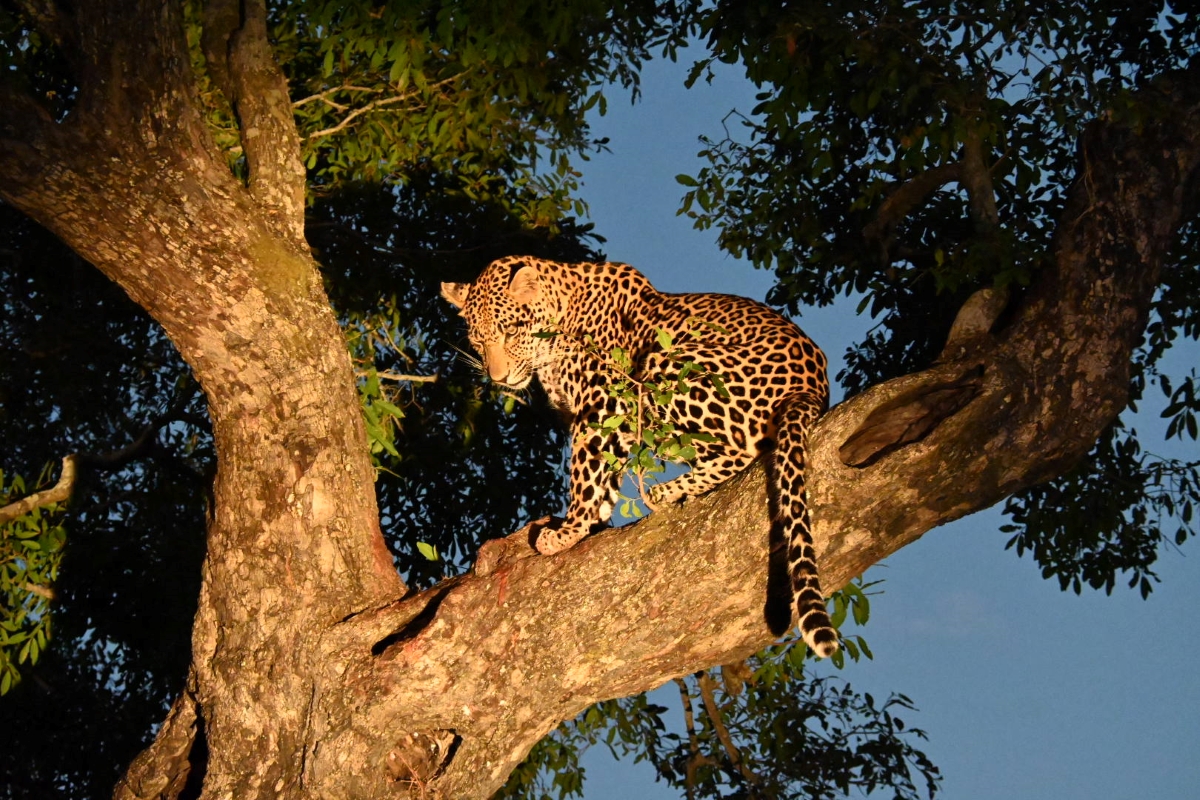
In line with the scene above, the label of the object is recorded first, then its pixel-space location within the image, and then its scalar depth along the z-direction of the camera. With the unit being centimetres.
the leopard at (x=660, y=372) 1010
